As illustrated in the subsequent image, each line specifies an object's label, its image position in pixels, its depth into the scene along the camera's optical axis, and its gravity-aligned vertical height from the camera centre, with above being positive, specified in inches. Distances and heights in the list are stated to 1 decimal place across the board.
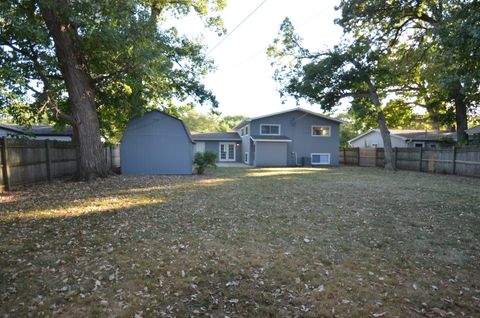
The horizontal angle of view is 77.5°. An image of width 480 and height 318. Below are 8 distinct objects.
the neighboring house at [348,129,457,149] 987.0 +37.0
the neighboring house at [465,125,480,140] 788.5 +46.4
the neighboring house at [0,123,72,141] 844.9 +59.8
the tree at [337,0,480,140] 424.4 +289.3
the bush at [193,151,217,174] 660.1 -21.2
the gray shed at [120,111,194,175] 621.0 +10.2
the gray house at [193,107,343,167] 1037.2 +40.7
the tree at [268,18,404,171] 790.5 +203.0
